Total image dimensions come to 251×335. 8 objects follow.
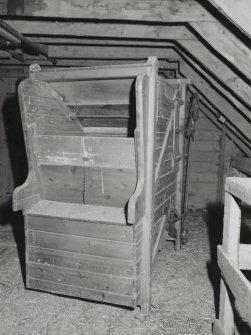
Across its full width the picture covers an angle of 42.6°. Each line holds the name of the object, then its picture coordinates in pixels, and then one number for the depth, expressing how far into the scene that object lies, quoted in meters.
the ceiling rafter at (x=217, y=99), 4.55
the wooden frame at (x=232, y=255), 1.92
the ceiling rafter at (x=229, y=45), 2.62
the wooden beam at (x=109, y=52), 4.77
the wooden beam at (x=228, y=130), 5.98
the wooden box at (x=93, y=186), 2.75
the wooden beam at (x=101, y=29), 3.66
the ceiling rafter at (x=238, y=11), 2.01
